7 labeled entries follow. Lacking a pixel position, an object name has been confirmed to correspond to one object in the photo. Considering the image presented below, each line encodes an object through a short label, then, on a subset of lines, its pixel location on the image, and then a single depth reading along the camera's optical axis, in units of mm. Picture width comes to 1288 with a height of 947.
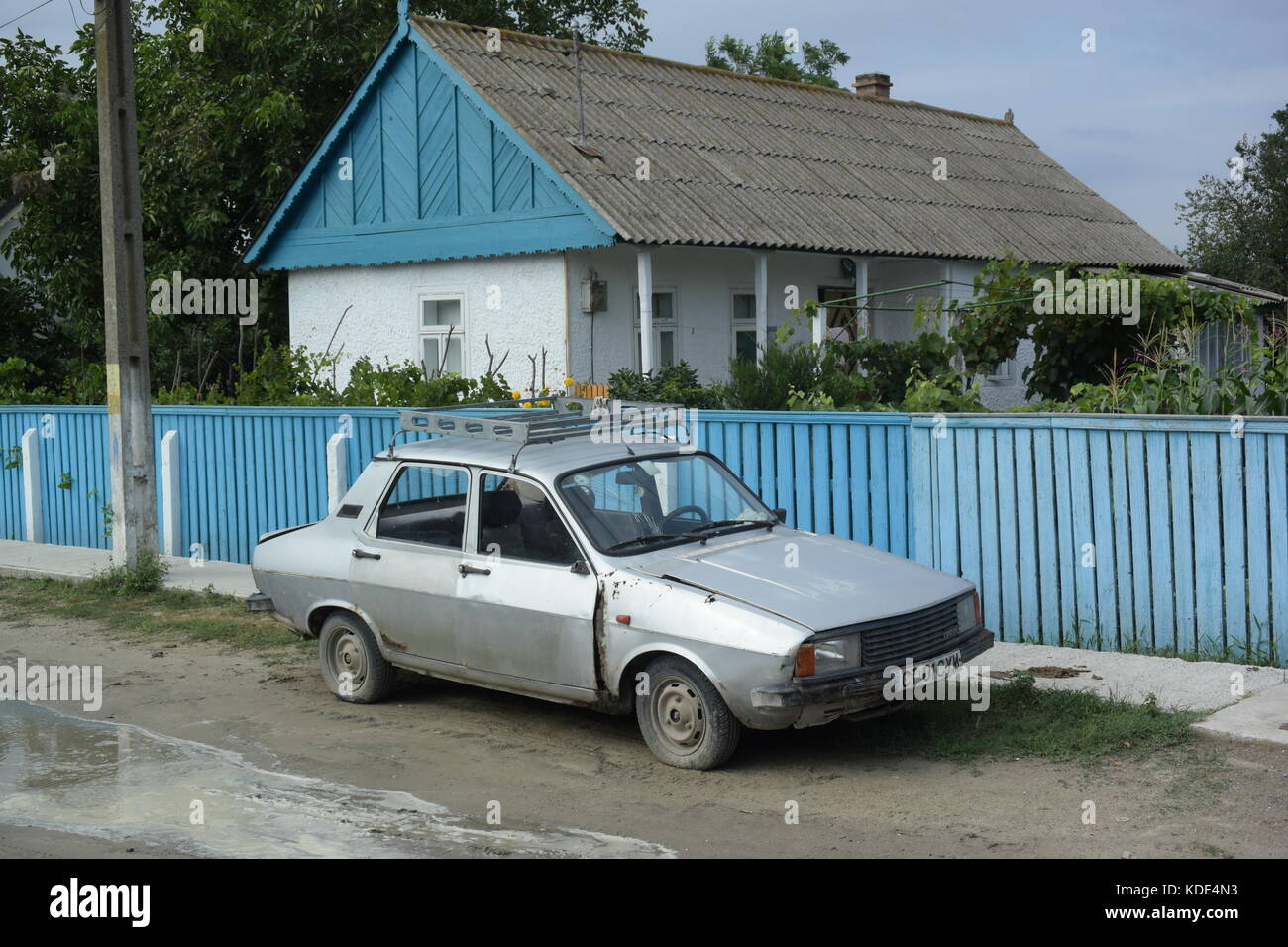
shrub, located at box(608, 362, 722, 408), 14695
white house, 17078
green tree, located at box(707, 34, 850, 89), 45781
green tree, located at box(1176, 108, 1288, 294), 38969
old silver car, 6477
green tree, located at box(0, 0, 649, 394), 22531
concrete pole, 12578
